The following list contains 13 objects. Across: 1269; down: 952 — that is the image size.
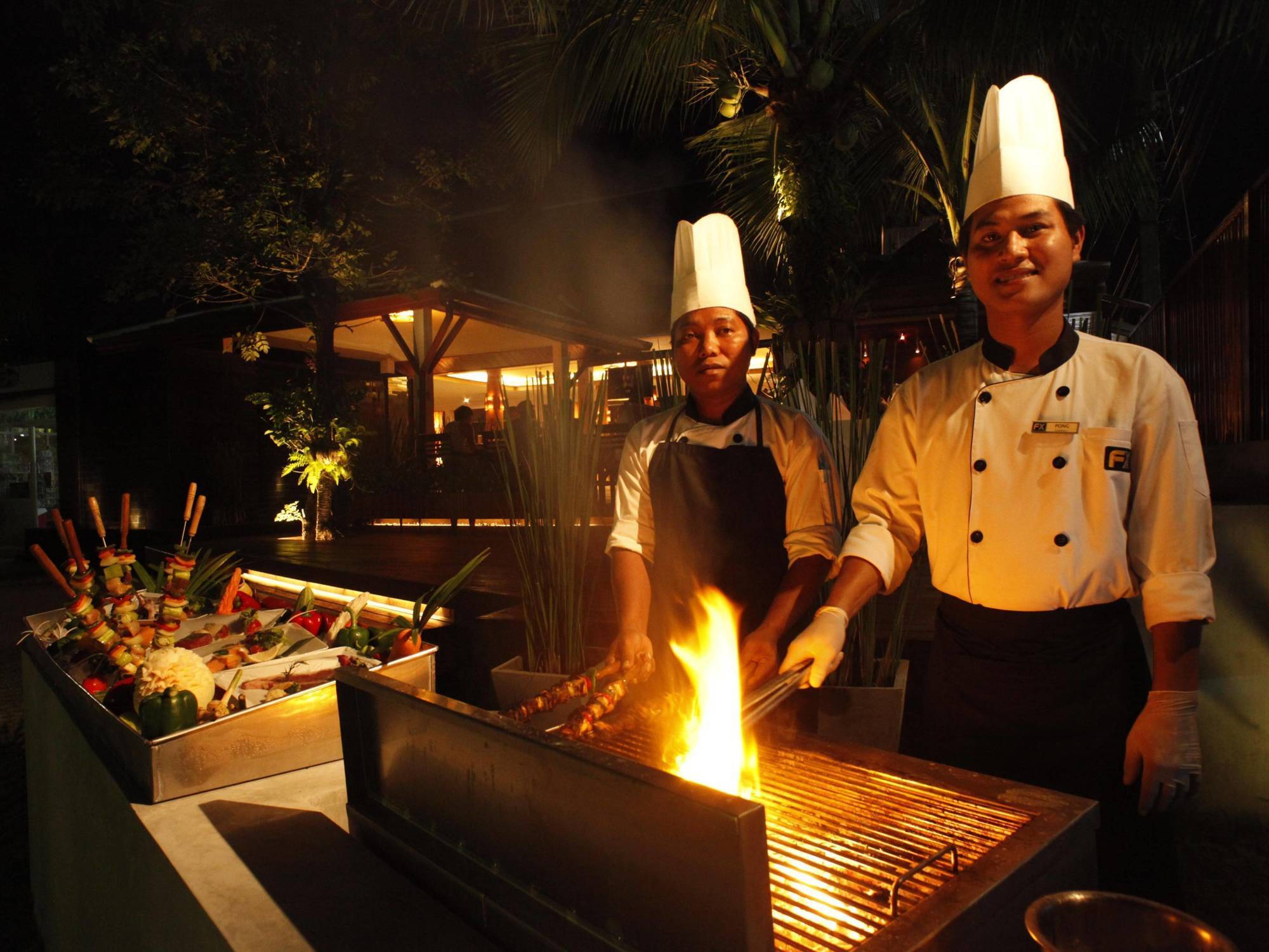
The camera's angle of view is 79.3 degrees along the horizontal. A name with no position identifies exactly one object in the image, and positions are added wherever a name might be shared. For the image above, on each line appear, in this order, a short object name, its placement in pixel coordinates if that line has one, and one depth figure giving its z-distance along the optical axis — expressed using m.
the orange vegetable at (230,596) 3.00
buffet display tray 1.67
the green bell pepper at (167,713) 1.72
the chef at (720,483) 2.13
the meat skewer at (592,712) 1.36
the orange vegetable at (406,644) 2.24
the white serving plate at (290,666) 2.05
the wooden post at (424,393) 11.95
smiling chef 1.36
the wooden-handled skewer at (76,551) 2.72
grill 0.82
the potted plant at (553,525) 2.71
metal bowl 0.74
